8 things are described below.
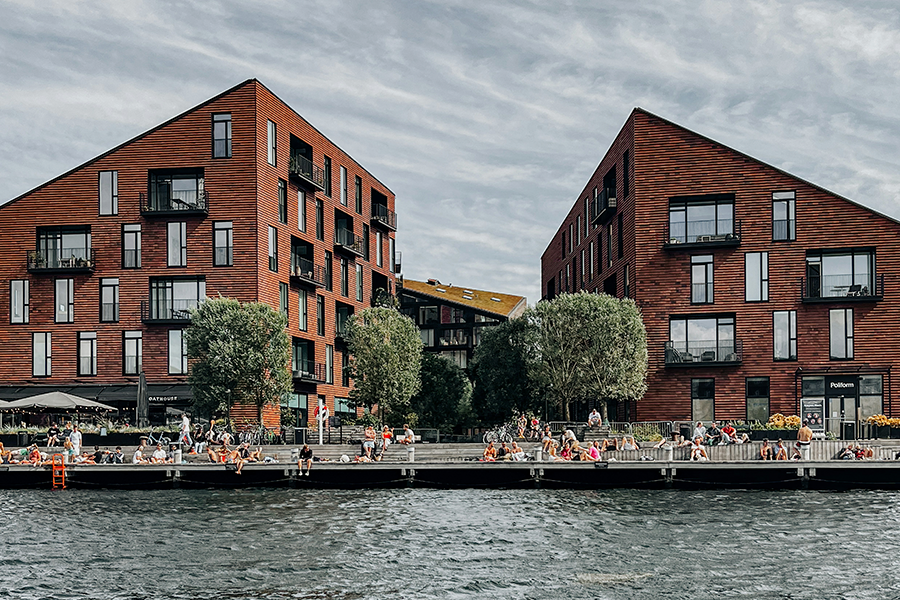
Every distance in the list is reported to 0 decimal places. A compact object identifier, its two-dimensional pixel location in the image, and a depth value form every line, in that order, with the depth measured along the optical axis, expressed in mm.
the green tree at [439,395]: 78188
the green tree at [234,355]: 57344
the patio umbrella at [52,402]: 50906
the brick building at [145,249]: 64562
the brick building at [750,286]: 61531
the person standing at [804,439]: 44875
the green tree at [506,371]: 69000
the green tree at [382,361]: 65500
